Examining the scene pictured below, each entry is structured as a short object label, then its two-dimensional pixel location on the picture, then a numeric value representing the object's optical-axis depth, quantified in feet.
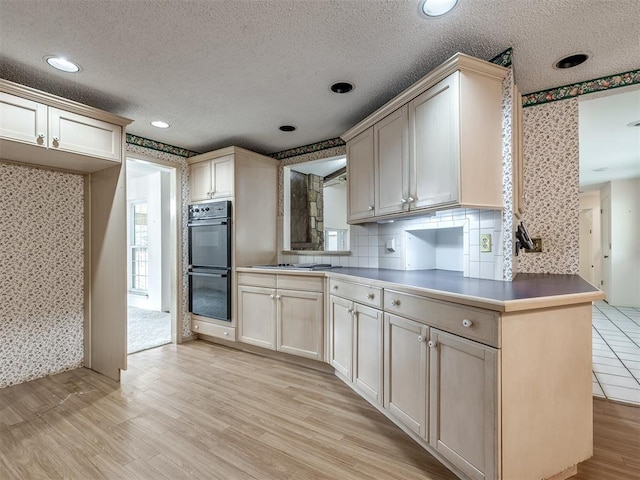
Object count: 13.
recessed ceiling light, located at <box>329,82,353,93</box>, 7.36
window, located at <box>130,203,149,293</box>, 19.34
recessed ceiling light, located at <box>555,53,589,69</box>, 6.25
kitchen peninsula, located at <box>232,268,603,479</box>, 4.11
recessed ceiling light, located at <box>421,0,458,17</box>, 4.83
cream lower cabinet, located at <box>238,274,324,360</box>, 8.98
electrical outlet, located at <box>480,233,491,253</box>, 6.37
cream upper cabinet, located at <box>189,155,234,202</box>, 11.07
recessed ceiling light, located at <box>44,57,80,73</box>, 6.34
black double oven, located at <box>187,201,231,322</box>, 10.95
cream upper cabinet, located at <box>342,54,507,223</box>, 5.82
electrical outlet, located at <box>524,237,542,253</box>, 7.51
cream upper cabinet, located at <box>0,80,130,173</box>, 6.58
